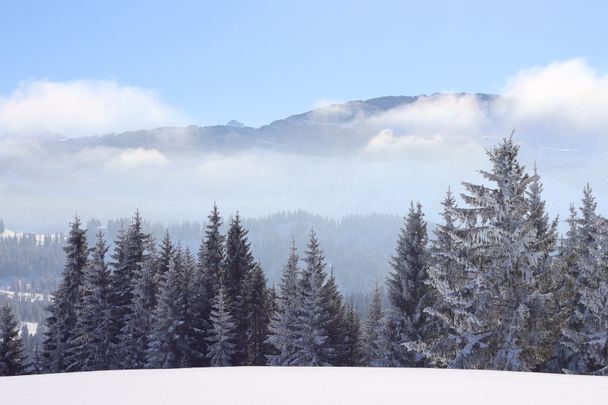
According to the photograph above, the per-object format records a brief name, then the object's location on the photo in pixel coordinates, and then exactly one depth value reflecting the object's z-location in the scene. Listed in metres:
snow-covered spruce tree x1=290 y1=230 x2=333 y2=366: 32.00
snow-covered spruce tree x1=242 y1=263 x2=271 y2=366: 39.22
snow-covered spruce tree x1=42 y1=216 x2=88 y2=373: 39.06
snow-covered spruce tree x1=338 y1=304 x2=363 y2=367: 39.45
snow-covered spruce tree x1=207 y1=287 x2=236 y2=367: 34.16
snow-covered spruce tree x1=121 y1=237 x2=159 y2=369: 37.03
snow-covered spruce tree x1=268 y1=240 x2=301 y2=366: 32.88
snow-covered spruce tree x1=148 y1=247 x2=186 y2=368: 35.03
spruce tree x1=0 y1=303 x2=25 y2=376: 38.31
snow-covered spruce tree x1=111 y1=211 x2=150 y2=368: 37.47
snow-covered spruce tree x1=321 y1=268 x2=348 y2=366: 34.00
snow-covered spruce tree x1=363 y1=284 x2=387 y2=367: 37.86
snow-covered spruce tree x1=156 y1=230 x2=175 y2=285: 42.56
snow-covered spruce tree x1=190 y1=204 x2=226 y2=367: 37.16
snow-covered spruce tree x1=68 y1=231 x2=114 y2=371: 36.97
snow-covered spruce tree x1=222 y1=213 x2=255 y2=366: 38.09
